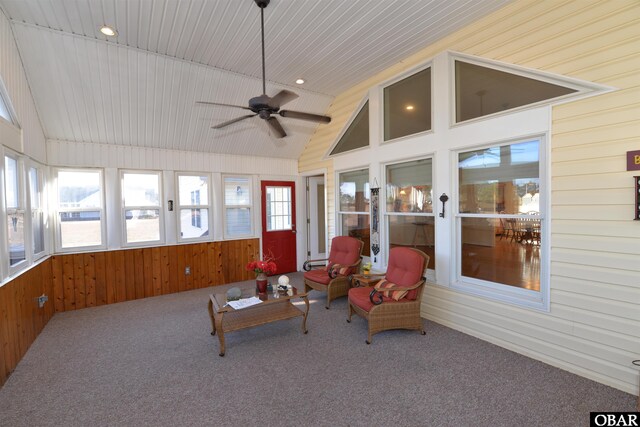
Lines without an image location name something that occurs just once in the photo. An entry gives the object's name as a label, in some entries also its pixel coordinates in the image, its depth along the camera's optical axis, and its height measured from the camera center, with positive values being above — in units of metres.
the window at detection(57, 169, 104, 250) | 4.70 +0.01
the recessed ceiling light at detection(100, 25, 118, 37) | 3.25 +2.00
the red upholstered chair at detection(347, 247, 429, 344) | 3.37 -1.12
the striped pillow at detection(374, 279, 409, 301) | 3.47 -1.05
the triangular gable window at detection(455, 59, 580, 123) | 2.89 +1.21
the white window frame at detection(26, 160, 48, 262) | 3.94 +0.06
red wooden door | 6.50 -0.38
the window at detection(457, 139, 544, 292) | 3.04 -0.12
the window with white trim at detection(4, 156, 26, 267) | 3.16 +0.02
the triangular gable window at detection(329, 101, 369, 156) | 4.96 +1.25
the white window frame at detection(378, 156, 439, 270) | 4.41 -0.10
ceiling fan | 2.95 +1.06
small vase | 3.65 -0.95
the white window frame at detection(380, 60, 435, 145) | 3.85 +1.60
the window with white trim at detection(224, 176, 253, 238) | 6.14 +0.02
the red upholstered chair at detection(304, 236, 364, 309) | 4.52 -1.03
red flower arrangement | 3.70 -0.75
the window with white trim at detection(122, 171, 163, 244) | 5.19 +0.03
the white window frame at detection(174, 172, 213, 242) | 5.56 +0.02
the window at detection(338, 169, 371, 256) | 5.18 +0.01
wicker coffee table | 3.12 -1.26
